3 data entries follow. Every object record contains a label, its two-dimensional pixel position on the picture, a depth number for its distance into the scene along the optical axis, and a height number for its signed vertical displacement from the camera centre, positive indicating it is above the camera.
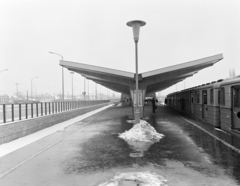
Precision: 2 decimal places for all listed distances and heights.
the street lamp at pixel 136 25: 12.87 +4.24
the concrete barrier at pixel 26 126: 9.31 -1.33
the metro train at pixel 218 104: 10.10 -0.31
